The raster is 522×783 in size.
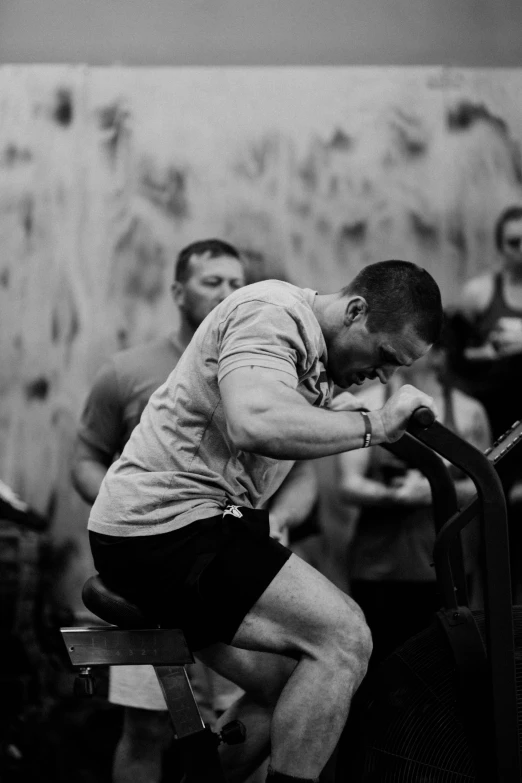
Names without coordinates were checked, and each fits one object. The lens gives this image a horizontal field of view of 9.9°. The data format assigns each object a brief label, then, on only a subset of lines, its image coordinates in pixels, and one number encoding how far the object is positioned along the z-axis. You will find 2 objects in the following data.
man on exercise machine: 6.20
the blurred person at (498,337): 8.37
